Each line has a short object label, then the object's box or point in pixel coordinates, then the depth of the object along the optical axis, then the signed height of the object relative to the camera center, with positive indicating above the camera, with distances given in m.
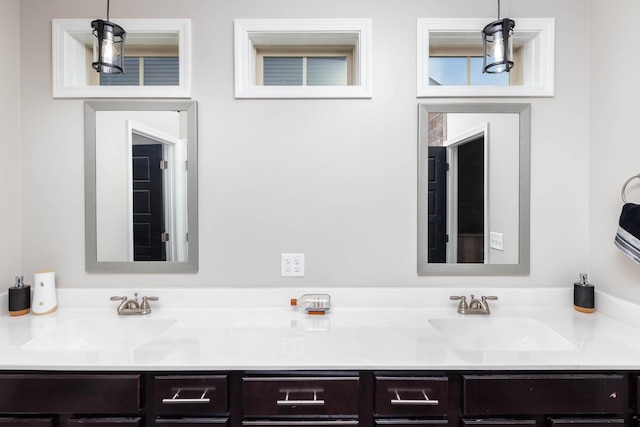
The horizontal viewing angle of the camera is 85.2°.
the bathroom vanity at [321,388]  1.19 -0.62
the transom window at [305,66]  1.91 +0.78
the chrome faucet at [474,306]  1.70 -0.48
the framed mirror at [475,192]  1.79 +0.08
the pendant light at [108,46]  1.62 +0.76
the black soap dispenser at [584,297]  1.70 -0.44
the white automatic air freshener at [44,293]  1.69 -0.42
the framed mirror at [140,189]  1.79 +0.10
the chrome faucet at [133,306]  1.71 -0.48
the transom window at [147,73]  1.84 +0.72
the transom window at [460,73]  1.82 +0.71
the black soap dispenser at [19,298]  1.67 -0.43
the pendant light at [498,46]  1.62 +0.76
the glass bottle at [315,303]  1.69 -0.46
